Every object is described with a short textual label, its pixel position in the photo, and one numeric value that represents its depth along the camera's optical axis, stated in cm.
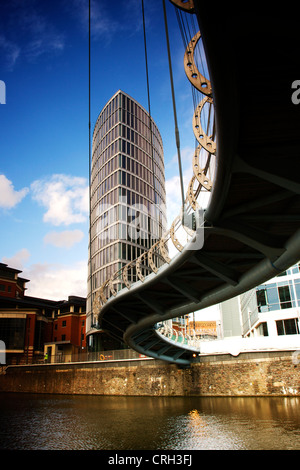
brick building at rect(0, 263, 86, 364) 5816
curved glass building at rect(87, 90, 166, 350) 5609
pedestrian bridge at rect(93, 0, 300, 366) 510
